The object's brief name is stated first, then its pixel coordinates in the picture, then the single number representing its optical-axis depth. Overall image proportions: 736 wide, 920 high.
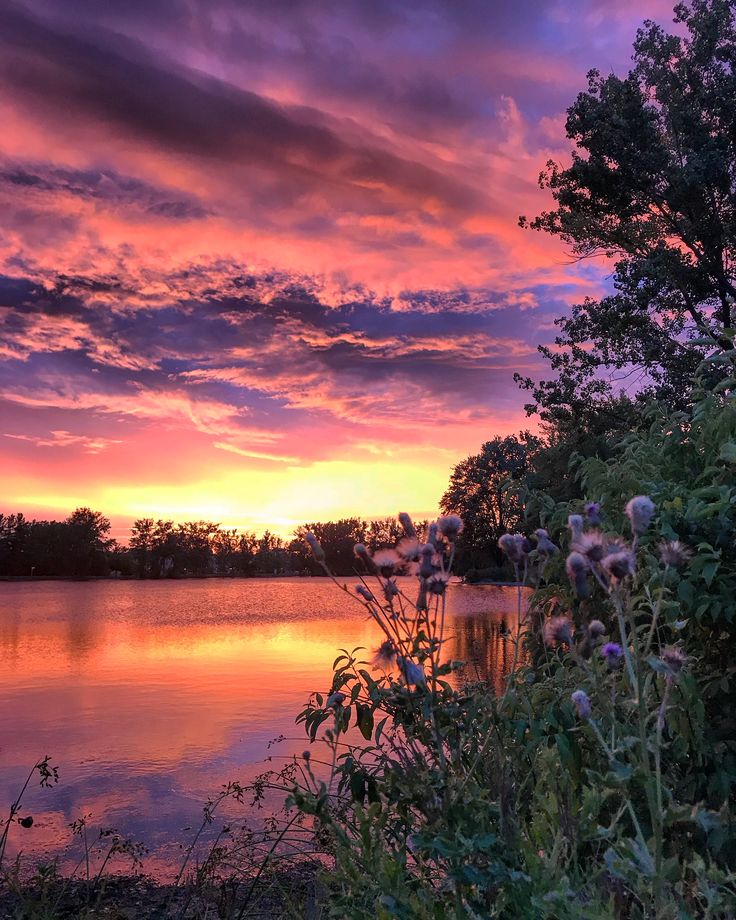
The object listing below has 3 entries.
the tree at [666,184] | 19.50
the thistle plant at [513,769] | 1.79
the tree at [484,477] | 56.69
